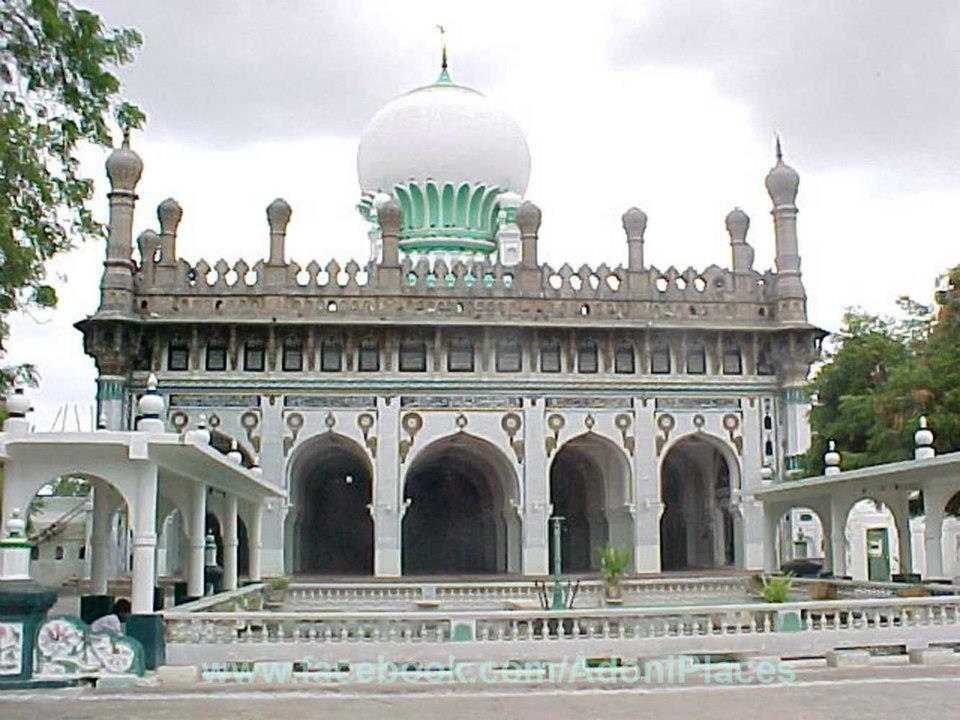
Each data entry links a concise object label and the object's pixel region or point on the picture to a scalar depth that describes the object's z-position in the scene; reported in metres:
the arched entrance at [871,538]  31.20
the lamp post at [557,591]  18.72
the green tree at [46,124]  9.64
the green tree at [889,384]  21.78
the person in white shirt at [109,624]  13.00
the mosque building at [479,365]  29.11
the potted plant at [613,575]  22.95
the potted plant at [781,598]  14.45
